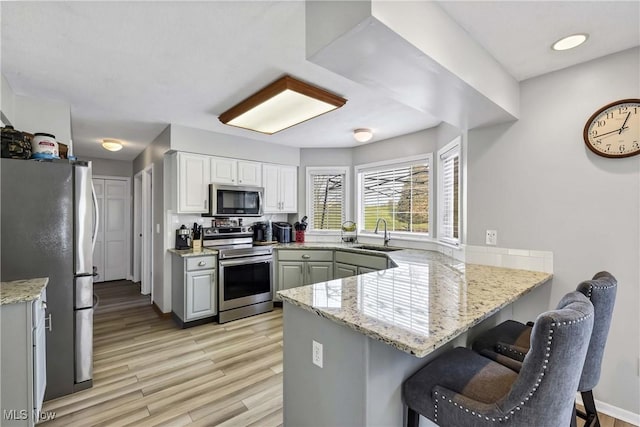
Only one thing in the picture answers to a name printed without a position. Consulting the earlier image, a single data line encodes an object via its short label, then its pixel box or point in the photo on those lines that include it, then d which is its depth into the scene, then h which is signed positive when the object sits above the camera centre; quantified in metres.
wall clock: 1.81 +0.51
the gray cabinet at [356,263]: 3.46 -0.64
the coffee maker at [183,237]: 3.71 -0.32
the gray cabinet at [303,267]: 4.03 -0.76
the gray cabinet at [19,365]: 1.60 -0.84
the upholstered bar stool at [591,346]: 1.35 -0.69
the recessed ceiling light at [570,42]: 1.70 +1.00
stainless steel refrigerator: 1.98 -0.24
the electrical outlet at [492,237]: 2.45 -0.22
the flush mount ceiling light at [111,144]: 4.15 +0.97
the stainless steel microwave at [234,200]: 3.76 +0.16
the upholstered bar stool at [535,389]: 0.91 -0.60
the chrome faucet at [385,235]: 4.01 -0.32
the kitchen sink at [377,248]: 3.82 -0.49
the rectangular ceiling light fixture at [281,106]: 2.37 +0.97
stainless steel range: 3.62 -0.76
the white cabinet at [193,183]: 3.56 +0.36
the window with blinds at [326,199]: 4.70 +0.20
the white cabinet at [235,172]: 3.84 +0.55
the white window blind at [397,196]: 3.78 +0.21
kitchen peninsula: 1.15 -0.51
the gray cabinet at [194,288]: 3.39 -0.90
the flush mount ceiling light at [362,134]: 3.60 +0.94
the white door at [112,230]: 5.66 -0.35
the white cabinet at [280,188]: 4.37 +0.36
